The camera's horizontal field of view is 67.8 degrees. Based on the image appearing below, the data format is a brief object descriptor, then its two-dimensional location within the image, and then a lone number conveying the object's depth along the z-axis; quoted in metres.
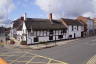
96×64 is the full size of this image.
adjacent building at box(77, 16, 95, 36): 30.81
